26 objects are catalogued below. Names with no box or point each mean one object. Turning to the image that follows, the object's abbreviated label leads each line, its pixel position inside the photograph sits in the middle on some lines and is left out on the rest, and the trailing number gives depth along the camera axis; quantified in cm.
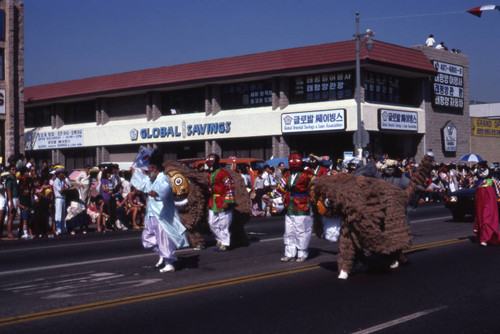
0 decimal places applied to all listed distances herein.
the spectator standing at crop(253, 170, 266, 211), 2322
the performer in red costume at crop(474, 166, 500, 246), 1255
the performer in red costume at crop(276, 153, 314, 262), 1065
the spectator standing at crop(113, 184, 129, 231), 1883
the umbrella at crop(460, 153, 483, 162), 3362
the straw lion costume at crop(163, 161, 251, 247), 1245
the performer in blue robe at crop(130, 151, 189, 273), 966
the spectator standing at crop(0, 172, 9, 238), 1611
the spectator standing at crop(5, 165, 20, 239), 1616
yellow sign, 4172
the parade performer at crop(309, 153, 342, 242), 930
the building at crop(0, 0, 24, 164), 3098
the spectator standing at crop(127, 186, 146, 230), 1883
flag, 1773
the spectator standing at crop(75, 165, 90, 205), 1905
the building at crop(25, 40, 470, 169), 3369
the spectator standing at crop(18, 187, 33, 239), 1639
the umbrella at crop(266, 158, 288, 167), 2975
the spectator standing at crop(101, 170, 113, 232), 1880
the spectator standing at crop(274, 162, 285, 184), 2387
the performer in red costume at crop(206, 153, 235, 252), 1235
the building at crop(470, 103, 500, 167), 4156
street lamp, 2878
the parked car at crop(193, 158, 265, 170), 2484
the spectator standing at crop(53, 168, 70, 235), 1728
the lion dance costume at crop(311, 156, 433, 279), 884
